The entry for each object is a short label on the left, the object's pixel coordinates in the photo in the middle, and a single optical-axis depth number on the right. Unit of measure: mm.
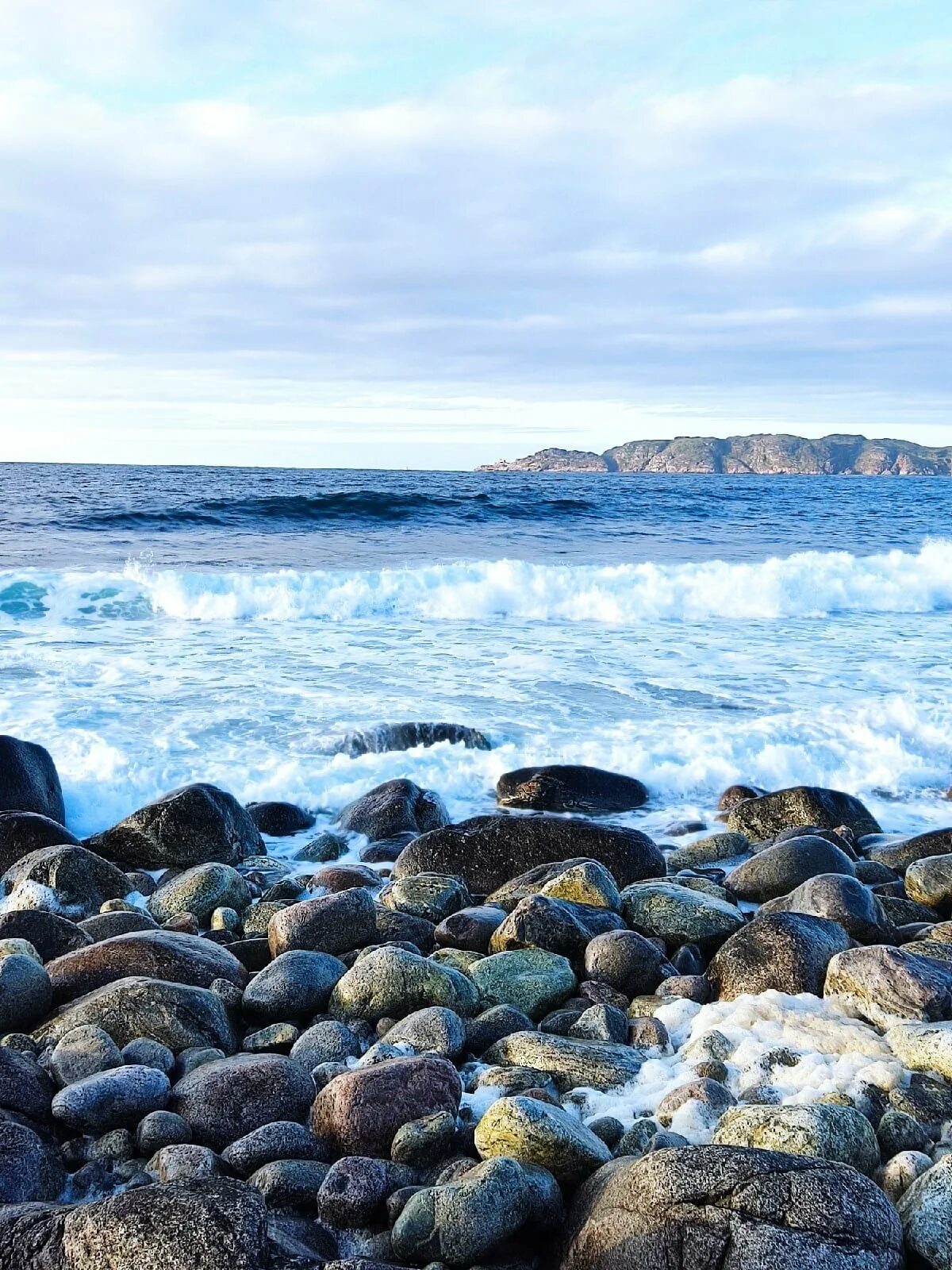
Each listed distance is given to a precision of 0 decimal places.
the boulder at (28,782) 7375
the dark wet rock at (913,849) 6754
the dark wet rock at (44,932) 4699
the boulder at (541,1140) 2914
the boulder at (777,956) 4379
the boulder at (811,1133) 2941
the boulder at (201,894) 5719
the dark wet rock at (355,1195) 2834
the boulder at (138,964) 4230
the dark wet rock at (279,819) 7699
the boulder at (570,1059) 3605
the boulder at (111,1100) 3193
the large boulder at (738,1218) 2354
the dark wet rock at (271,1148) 3057
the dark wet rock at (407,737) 9180
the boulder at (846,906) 5066
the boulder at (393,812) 7480
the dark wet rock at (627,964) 4566
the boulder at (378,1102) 3174
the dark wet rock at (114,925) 4992
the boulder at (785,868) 6023
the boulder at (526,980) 4383
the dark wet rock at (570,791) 8125
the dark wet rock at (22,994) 3914
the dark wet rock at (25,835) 6449
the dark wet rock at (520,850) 6555
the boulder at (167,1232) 2213
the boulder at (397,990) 4168
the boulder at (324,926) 4871
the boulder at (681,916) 5086
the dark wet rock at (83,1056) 3457
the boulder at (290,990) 4227
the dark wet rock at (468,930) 5074
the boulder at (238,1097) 3279
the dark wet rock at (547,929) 4836
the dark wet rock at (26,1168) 2828
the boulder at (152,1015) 3807
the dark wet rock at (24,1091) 3236
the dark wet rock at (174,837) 6938
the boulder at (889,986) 3963
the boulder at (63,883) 5551
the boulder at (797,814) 7559
